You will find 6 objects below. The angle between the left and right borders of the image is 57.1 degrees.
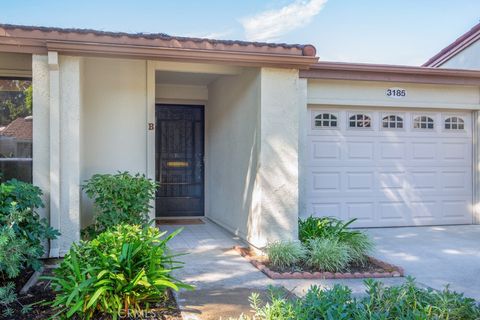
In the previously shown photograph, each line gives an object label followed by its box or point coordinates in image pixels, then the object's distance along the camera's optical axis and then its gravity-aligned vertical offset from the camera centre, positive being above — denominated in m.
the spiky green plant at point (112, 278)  3.61 -1.00
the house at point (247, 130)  5.80 +0.55
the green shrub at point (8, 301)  3.79 -1.24
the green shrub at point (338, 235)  6.02 -1.07
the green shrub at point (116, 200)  5.92 -0.52
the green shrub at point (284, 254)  5.68 -1.21
